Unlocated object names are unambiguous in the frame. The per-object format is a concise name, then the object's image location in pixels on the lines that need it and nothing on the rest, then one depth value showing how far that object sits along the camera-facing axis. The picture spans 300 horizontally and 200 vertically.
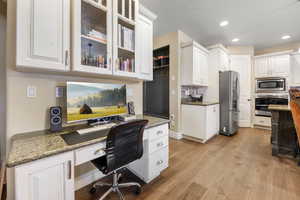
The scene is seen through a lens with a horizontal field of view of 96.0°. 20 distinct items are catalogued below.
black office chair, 1.20
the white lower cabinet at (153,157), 1.65
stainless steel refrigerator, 3.57
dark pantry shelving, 3.73
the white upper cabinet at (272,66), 4.02
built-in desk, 0.80
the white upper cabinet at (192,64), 3.23
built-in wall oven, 3.97
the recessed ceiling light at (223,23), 2.91
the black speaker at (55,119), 1.31
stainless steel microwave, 4.02
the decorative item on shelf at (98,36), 1.44
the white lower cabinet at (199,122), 3.08
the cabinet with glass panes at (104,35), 1.30
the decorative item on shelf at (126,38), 1.65
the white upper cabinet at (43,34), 1.02
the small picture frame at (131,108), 2.10
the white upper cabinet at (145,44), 1.92
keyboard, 1.31
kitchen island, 2.46
